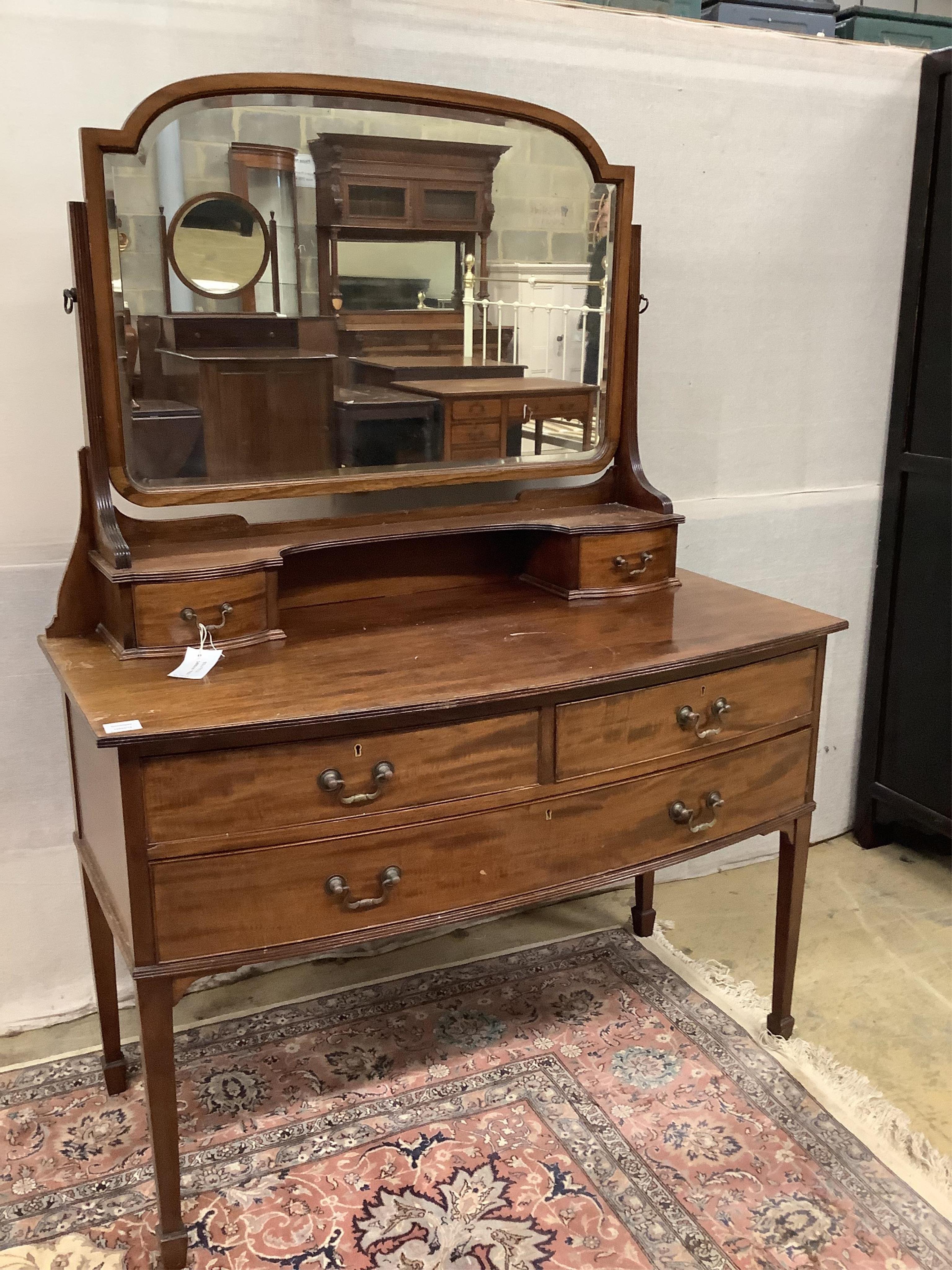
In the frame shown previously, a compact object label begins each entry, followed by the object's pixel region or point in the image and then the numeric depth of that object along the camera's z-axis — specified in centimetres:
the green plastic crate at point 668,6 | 210
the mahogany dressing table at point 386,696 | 142
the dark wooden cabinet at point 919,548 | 241
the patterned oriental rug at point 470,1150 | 161
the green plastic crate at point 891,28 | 236
